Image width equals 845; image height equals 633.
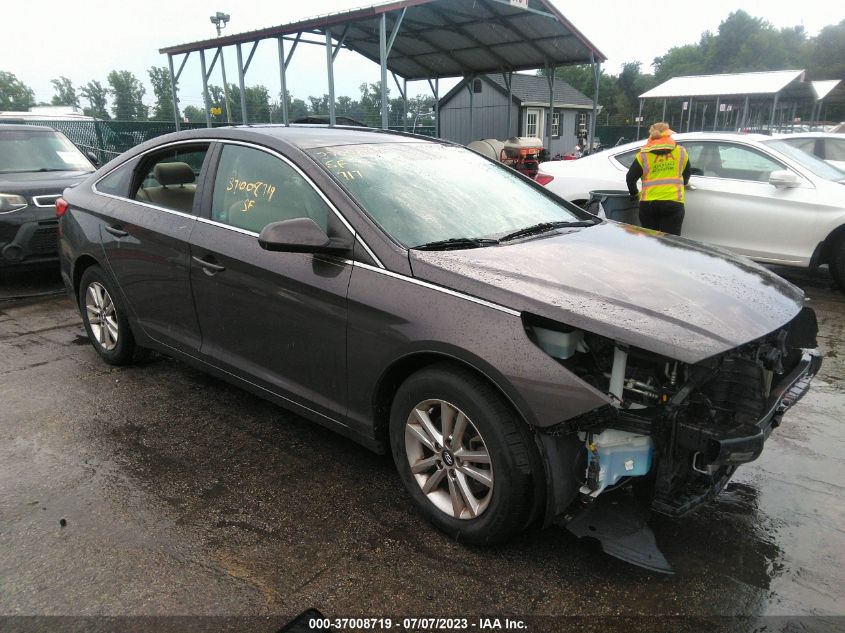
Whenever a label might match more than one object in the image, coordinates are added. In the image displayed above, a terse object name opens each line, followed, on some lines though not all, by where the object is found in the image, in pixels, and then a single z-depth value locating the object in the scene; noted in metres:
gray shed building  31.95
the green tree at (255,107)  22.44
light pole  20.21
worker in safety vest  6.40
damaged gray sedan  2.20
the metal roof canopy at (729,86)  20.75
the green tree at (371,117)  21.00
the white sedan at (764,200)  6.29
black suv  6.50
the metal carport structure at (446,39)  13.14
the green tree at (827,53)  81.00
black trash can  6.88
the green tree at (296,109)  23.67
